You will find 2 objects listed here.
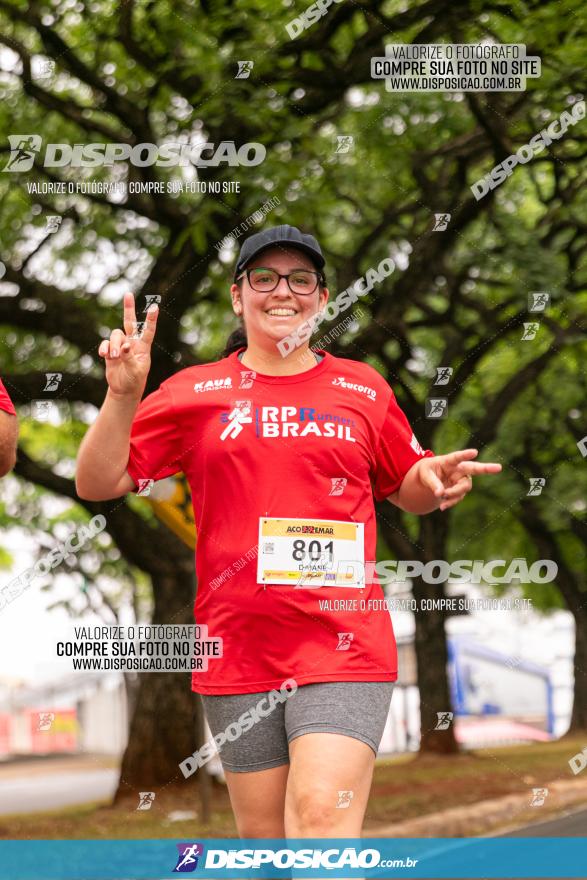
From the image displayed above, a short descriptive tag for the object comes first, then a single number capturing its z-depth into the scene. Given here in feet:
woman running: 11.24
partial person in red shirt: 11.43
